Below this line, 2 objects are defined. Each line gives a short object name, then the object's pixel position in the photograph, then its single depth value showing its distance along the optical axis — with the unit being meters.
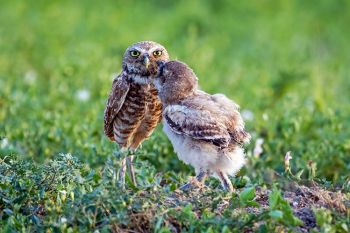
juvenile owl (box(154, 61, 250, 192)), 12.91
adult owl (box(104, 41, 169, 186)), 14.21
